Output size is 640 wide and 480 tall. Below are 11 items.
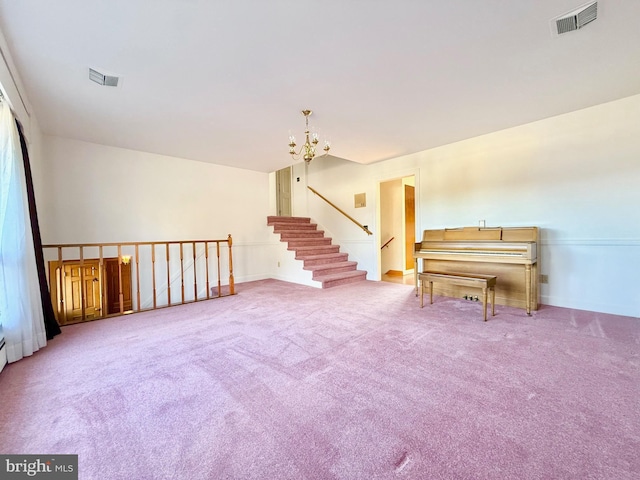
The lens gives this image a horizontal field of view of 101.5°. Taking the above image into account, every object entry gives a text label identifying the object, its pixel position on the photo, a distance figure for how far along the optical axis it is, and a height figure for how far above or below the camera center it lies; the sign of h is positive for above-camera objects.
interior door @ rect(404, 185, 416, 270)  6.69 +0.13
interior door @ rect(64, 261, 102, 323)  3.92 -0.82
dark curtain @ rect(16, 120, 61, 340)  2.57 -0.20
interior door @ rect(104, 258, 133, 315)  4.41 -0.85
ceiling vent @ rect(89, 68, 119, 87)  2.37 +1.47
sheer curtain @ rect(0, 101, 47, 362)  2.12 -0.13
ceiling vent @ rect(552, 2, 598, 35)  1.75 +1.46
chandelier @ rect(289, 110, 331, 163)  3.14 +1.08
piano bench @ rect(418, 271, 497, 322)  2.97 -0.63
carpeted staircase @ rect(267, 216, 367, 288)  5.20 -0.46
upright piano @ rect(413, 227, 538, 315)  3.21 -0.37
